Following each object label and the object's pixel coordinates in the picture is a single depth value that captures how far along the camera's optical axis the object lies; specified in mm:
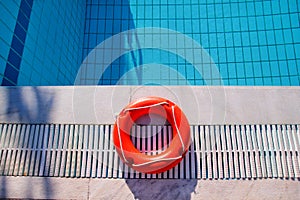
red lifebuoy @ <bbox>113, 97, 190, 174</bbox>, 3164
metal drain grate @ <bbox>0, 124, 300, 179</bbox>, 3457
